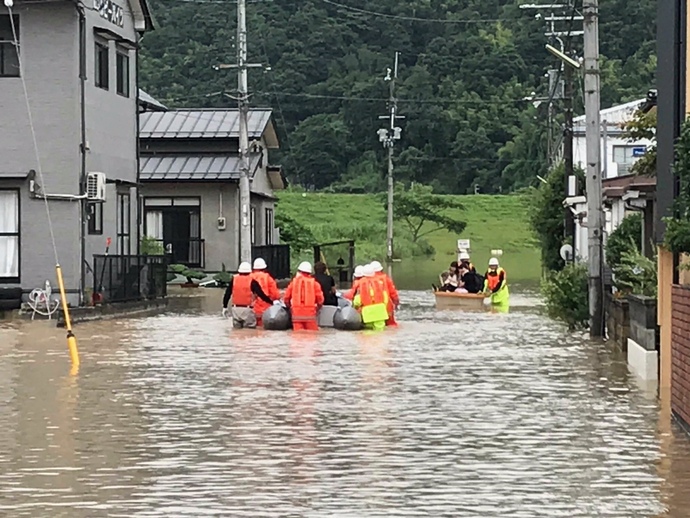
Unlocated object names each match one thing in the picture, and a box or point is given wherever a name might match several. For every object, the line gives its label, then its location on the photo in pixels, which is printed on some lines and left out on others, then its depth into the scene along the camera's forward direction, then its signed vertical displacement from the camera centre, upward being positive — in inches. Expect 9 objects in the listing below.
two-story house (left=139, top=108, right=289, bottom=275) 2201.0 +86.8
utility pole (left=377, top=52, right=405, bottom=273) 3228.3 +131.5
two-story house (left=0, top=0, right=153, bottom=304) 1412.4 +97.2
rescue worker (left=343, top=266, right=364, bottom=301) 1241.4 -27.3
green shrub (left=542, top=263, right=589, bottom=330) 1188.5 -43.6
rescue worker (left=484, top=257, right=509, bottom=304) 1626.5 -46.8
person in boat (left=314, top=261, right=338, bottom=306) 1242.6 -33.8
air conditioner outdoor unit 1414.9 +59.0
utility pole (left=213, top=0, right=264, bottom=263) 1934.1 +139.2
